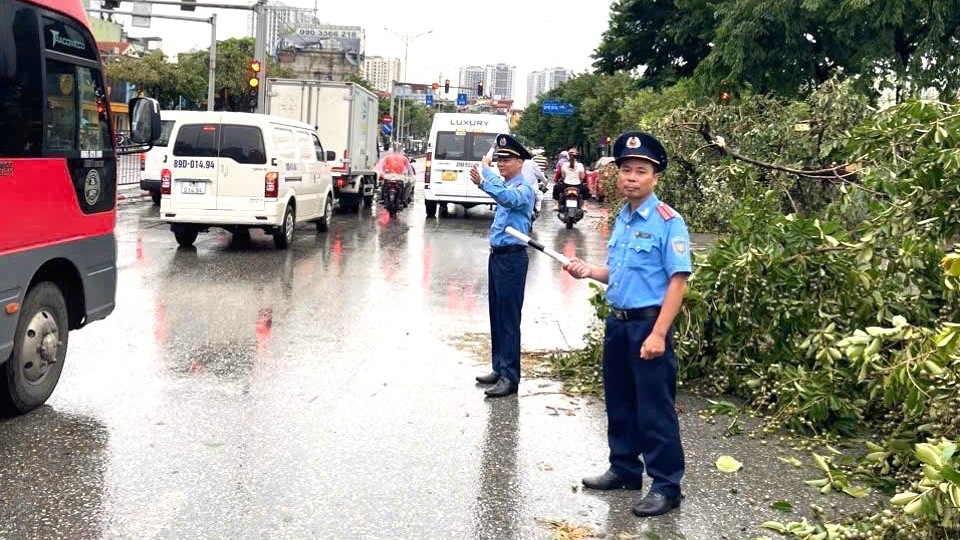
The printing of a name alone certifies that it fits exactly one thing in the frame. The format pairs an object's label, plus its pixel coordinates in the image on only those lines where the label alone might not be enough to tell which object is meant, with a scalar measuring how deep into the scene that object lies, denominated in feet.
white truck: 78.48
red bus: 19.15
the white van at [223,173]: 49.60
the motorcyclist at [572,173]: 73.82
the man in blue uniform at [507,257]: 23.39
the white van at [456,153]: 79.41
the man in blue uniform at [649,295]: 16.15
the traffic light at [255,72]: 89.20
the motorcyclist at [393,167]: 79.30
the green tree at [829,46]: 50.11
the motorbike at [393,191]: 78.84
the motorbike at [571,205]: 72.95
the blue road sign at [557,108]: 248.52
